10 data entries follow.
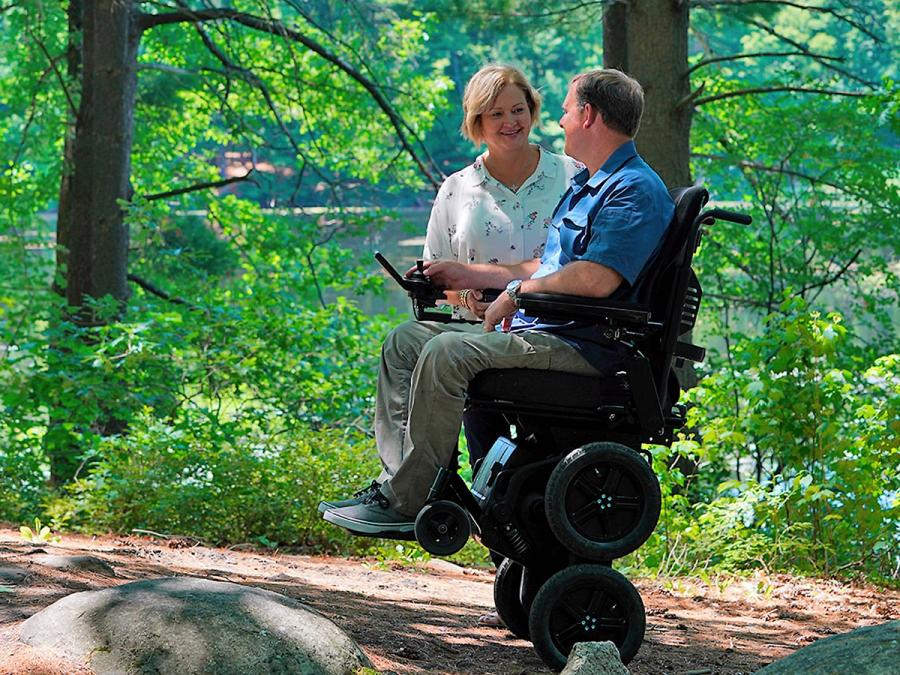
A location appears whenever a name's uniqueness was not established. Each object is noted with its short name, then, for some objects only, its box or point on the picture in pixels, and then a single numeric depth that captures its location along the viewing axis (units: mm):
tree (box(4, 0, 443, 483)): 16062
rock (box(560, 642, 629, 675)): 5828
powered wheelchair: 7016
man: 6949
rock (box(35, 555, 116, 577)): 8117
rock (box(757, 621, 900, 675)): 5801
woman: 8187
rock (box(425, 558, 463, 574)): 11794
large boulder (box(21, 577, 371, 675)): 5668
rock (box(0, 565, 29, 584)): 7382
